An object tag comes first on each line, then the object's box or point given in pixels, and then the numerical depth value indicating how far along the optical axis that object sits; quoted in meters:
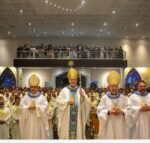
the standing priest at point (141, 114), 8.95
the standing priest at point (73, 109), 9.16
